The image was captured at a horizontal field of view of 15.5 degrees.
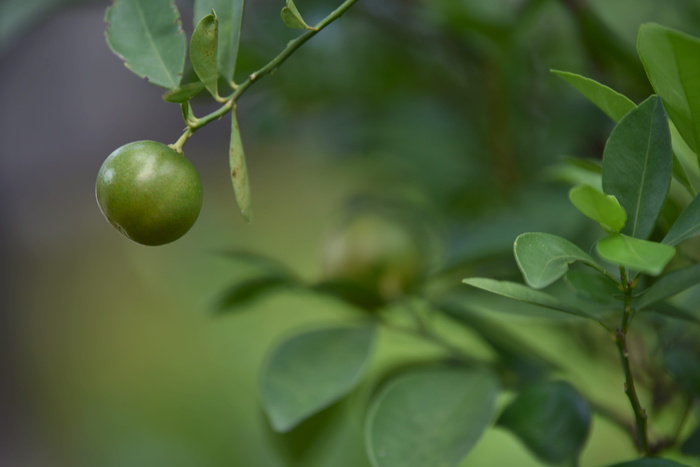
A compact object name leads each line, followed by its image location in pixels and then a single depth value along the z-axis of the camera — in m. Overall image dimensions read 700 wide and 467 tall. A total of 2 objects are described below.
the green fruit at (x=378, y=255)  0.94
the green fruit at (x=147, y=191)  0.73
